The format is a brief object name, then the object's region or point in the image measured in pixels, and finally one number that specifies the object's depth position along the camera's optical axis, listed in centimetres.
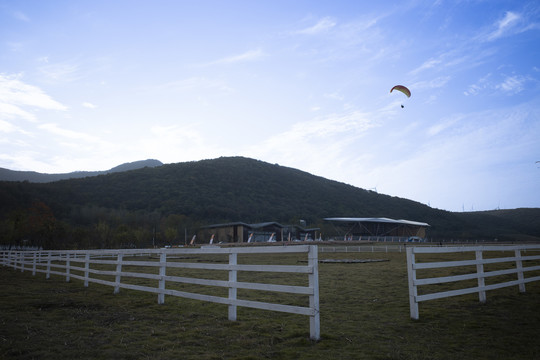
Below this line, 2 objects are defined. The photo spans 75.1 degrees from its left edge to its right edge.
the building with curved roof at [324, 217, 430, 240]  8121
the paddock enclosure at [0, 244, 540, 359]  425
